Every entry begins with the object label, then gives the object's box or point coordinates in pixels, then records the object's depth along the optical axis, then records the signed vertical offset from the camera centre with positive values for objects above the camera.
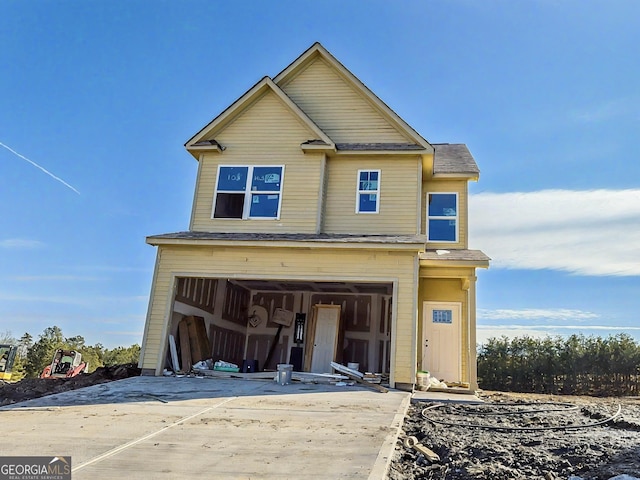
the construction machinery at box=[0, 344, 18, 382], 20.75 -1.64
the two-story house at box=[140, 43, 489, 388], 10.99 +3.05
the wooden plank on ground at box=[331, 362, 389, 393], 9.55 -0.60
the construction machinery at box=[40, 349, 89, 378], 19.00 -1.43
